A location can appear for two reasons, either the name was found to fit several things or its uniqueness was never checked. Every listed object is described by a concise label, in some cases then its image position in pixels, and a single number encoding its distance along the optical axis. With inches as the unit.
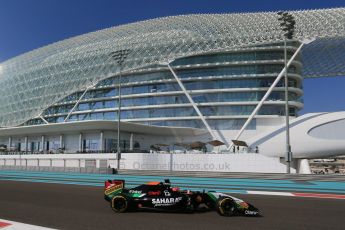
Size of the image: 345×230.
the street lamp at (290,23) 1323.1
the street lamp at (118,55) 1878.9
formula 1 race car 482.6
